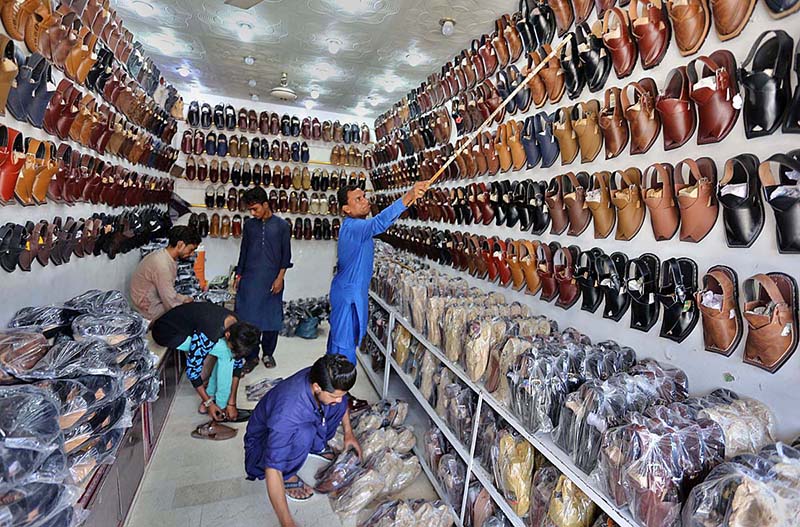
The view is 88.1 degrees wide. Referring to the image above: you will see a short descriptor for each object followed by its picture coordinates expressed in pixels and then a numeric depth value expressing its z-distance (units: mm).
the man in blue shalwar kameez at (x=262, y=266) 4109
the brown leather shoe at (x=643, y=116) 1836
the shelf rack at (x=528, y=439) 1300
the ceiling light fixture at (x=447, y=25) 3285
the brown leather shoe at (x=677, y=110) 1674
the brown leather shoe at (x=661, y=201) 1741
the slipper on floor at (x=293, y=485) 2549
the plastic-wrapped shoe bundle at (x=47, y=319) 2078
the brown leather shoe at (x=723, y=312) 1514
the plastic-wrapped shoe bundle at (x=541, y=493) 1658
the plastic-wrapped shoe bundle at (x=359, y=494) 2400
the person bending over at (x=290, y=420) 2045
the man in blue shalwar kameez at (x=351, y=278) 3041
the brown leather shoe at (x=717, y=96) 1532
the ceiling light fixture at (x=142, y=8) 3432
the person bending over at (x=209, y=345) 3135
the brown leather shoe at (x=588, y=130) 2146
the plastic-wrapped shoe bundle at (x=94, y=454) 1672
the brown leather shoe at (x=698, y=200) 1596
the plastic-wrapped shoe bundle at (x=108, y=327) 2102
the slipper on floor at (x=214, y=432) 3123
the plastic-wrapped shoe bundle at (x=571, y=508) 1513
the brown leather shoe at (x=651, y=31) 1802
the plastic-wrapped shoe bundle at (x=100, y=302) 2411
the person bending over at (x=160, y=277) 3371
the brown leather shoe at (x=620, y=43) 1954
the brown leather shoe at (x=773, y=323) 1349
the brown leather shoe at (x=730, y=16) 1500
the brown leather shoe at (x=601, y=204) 2070
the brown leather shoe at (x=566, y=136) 2314
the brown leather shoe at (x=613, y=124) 1996
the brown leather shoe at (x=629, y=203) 1909
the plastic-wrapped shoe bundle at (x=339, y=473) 2576
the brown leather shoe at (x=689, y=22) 1646
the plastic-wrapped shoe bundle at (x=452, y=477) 2334
